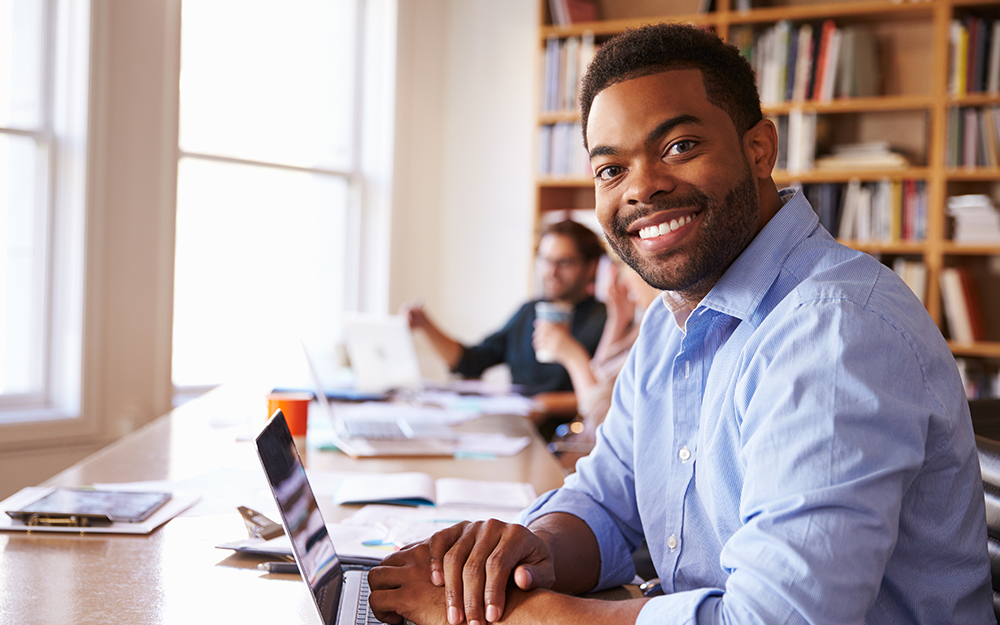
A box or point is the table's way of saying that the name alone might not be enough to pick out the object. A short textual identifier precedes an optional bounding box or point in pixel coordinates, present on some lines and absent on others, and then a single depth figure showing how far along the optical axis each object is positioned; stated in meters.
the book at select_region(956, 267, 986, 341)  3.21
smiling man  0.66
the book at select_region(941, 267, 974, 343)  3.20
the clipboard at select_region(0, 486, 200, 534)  1.13
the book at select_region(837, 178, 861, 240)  3.34
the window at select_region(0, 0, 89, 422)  2.90
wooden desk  0.89
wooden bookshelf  3.16
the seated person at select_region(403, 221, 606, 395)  3.07
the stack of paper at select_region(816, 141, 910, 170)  3.29
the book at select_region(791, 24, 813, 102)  3.34
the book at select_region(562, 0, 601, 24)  3.77
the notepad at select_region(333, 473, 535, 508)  1.34
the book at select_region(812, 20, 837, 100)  3.31
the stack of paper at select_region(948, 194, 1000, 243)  3.14
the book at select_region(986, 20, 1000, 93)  3.10
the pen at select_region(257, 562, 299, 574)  1.03
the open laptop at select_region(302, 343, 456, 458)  1.75
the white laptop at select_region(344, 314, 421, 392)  2.53
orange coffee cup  1.77
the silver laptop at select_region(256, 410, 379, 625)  0.80
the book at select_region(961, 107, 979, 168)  3.15
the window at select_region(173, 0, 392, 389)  3.44
